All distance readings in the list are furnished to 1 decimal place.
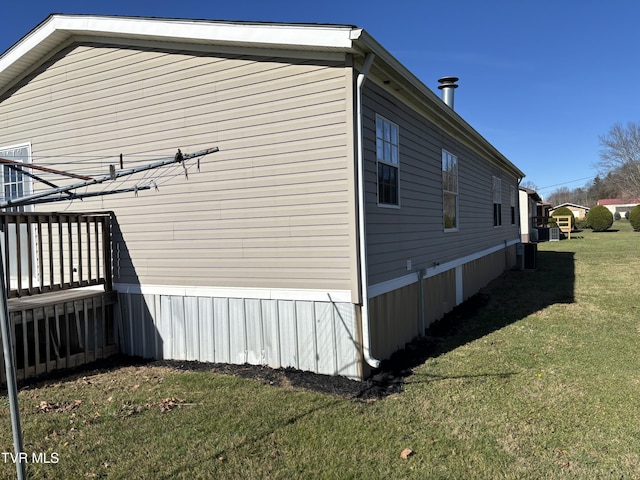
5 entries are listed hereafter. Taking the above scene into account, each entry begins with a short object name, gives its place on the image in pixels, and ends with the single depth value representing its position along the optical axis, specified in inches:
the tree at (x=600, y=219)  1487.5
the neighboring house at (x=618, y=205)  2827.5
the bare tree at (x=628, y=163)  2215.8
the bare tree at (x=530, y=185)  3558.1
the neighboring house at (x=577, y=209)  2502.6
